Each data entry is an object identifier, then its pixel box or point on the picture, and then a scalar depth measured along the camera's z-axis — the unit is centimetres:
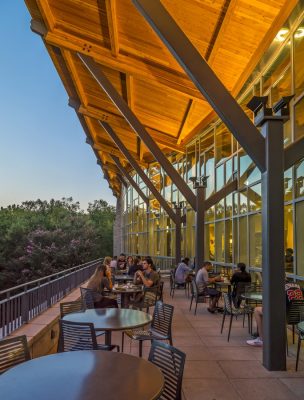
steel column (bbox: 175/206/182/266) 1905
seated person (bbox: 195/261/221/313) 1084
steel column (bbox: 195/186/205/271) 1332
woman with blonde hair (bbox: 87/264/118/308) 787
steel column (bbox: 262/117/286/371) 612
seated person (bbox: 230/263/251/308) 979
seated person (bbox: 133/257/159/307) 1025
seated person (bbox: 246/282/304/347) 714
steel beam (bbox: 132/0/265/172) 651
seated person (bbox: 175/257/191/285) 1435
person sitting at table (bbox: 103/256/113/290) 1217
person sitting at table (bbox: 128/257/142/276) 1391
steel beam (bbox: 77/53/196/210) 1378
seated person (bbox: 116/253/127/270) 1838
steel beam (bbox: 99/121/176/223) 1880
